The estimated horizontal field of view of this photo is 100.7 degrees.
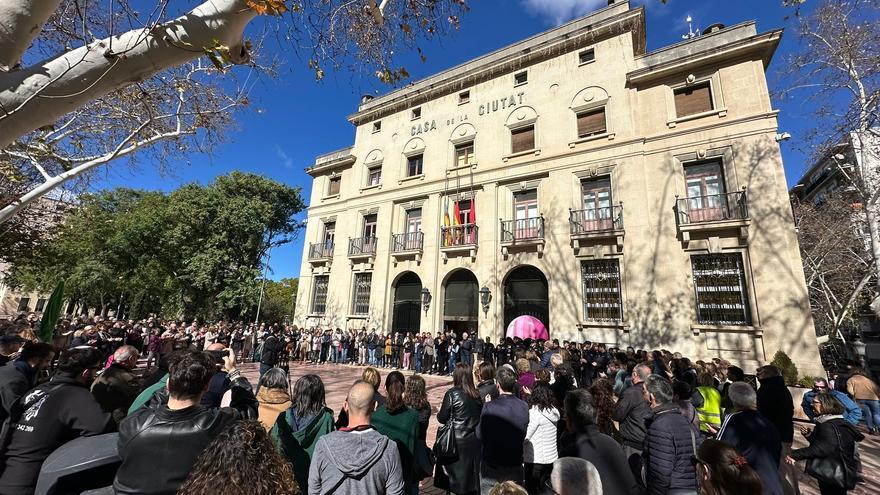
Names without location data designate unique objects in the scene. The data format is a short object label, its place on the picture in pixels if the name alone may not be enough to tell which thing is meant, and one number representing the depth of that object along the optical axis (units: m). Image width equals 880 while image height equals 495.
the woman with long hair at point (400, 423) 2.78
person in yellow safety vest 4.68
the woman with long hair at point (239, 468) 1.48
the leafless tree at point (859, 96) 8.34
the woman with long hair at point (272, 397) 3.27
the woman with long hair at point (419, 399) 3.48
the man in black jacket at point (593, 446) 2.68
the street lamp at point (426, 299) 17.42
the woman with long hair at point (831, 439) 3.44
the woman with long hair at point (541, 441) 3.56
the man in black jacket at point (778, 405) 4.14
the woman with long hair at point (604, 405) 3.61
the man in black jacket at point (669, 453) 2.88
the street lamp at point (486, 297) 15.75
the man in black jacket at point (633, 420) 3.73
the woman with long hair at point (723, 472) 1.82
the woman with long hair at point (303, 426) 2.79
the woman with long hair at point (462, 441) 3.50
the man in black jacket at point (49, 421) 2.49
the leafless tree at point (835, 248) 15.19
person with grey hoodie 2.13
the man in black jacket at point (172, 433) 1.86
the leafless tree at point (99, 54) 2.58
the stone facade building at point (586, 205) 12.05
